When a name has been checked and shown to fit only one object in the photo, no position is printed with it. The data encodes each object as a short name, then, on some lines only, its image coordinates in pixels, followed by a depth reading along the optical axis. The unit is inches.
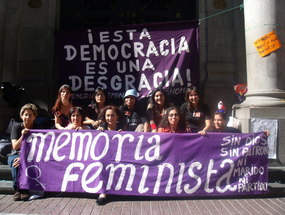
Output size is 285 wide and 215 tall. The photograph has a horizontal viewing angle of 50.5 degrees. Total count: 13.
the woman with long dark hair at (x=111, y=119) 213.5
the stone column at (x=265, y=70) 258.2
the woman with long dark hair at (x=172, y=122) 211.0
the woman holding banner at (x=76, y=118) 216.4
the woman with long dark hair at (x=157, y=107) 235.3
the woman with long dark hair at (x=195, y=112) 232.5
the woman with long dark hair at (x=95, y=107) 234.4
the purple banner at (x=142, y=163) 203.2
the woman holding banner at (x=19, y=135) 209.5
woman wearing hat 229.9
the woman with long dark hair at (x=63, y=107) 232.2
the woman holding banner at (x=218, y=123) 229.5
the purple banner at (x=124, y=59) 293.7
